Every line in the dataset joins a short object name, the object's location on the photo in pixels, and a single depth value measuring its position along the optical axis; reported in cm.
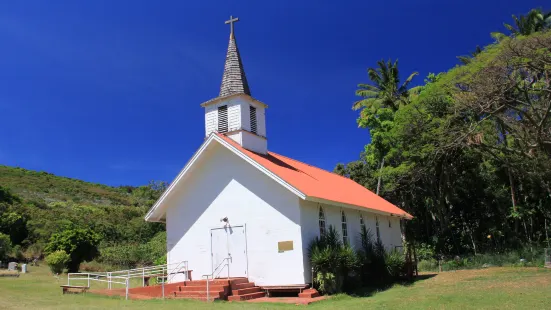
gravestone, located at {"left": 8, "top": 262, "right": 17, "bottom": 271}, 3070
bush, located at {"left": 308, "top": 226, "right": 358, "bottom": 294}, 1781
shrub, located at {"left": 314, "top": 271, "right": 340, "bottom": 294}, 1777
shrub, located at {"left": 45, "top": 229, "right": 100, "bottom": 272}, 3425
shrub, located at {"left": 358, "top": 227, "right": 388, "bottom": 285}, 2229
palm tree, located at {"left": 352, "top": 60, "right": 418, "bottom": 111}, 4878
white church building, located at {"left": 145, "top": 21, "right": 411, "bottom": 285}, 1883
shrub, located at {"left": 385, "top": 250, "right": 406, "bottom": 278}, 2203
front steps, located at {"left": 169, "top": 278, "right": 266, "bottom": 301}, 1753
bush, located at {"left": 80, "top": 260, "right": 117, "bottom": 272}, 3394
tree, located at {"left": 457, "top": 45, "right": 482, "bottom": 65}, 4619
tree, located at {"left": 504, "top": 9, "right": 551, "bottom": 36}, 4322
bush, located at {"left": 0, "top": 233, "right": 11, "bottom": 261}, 3503
